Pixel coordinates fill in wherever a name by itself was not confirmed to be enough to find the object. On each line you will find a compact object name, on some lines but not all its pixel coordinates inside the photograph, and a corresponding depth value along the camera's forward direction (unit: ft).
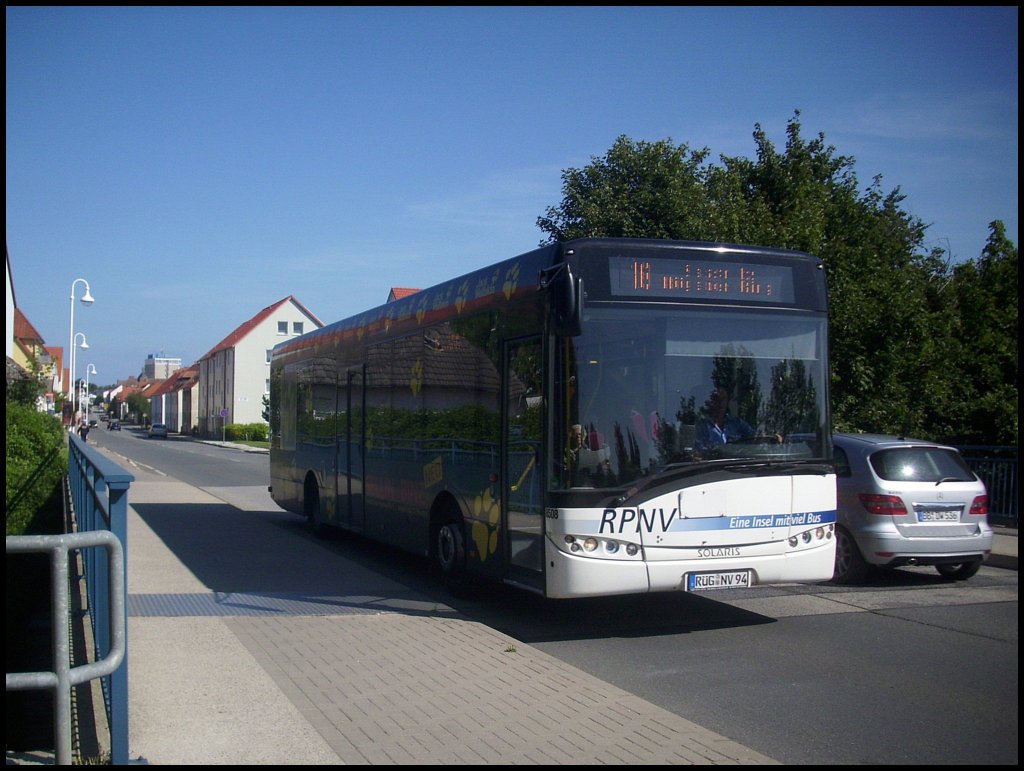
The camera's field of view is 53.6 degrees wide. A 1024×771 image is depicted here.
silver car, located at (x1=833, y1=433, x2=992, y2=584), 35.04
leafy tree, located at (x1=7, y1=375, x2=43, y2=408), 97.41
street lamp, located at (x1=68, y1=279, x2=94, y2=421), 160.97
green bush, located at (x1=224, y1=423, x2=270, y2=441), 265.13
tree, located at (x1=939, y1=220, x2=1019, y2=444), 62.13
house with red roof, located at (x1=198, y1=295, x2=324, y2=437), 282.77
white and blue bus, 25.72
